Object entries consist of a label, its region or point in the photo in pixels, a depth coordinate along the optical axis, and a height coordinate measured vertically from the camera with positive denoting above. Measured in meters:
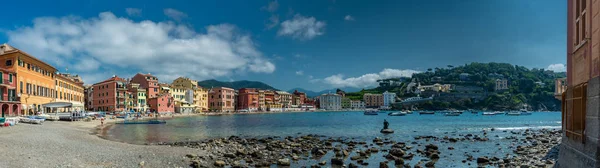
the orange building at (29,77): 51.91 +2.07
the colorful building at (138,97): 117.88 -2.45
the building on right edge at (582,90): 11.45 -0.05
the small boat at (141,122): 73.88 -6.54
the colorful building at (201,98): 159.00 -4.01
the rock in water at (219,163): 22.30 -4.51
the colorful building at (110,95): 109.94 -1.59
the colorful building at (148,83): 128.12 +2.35
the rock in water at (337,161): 23.69 -4.69
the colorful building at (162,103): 125.12 -4.74
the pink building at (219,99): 171.62 -4.58
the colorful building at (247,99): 188.12 -5.03
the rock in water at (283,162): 23.52 -4.66
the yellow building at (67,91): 71.50 -0.24
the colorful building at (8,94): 48.12 -0.54
